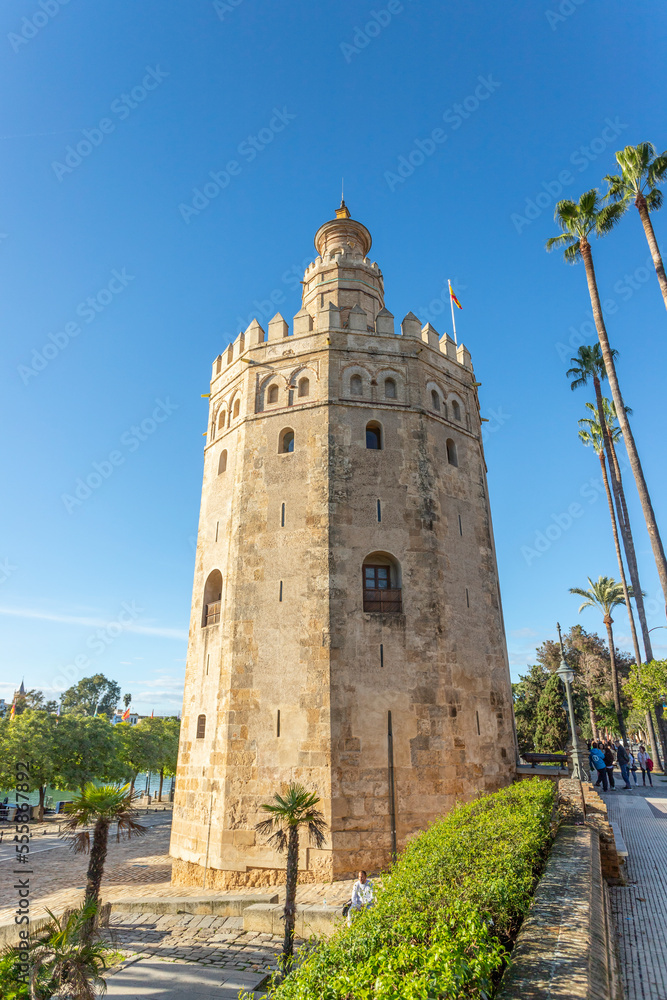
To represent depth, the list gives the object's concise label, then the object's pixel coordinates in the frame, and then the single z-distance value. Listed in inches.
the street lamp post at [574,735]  458.6
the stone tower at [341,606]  488.1
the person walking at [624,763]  856.9
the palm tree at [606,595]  1422.2
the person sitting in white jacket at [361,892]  332.5
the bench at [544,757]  670.5
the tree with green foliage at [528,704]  1275.8
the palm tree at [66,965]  233.8
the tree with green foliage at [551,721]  1121.4
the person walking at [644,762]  922.5
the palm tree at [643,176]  667.4
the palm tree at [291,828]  337.1
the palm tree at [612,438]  1148.5
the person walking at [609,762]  835.4
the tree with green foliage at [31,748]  1052.5
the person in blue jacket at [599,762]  815.7
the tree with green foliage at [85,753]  1140.5
